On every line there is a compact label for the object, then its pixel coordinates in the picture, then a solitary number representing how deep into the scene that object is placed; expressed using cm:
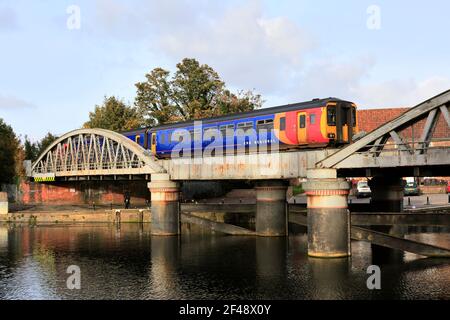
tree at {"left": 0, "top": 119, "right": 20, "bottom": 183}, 7188
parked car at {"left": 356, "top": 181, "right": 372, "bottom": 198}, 6919
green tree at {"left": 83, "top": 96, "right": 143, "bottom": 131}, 8338
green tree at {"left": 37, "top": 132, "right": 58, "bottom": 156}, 9475
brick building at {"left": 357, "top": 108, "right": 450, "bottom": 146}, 8319
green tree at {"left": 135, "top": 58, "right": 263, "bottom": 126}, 7875
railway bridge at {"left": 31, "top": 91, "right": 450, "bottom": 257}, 2588
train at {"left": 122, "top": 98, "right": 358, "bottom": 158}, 3247
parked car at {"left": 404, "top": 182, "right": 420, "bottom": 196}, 7188
